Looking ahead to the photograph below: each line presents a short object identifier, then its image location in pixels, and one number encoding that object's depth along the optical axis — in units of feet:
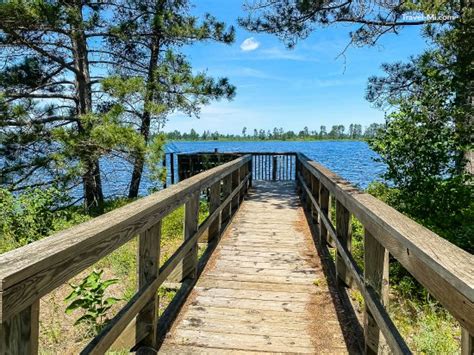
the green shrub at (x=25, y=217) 21.18
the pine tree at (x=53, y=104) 24.52
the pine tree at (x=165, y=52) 30.42
